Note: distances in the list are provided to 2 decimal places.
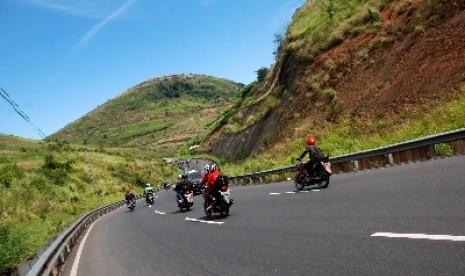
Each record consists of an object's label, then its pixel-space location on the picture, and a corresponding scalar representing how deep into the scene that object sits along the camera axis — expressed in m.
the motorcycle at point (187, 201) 21.83
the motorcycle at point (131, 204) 35.59
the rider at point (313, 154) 16.17
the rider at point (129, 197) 35.69
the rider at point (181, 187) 21.86
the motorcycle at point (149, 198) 36.28
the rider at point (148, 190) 36.91
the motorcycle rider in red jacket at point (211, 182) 15.43
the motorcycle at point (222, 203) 15.30
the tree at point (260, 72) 95.67
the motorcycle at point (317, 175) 16.20
